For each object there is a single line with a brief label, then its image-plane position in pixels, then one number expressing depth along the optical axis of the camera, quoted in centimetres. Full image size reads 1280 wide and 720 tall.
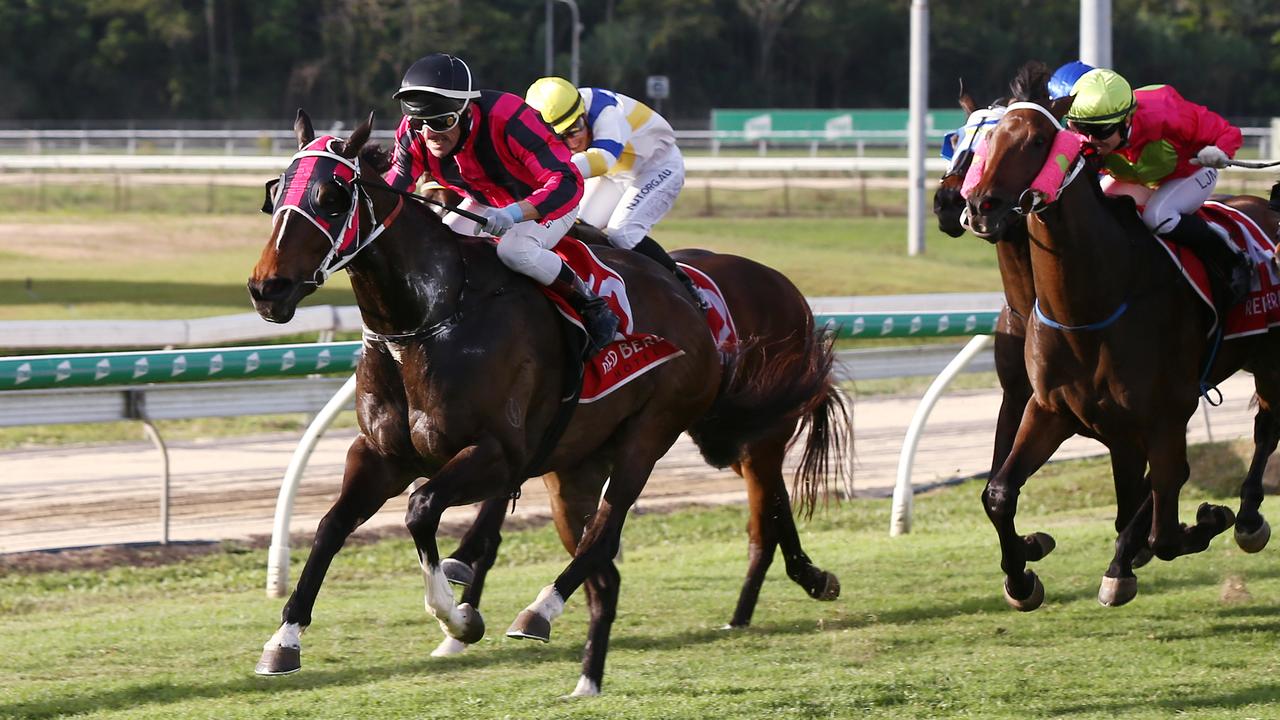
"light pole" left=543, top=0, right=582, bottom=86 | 7944
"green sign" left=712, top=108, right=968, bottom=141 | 8844
